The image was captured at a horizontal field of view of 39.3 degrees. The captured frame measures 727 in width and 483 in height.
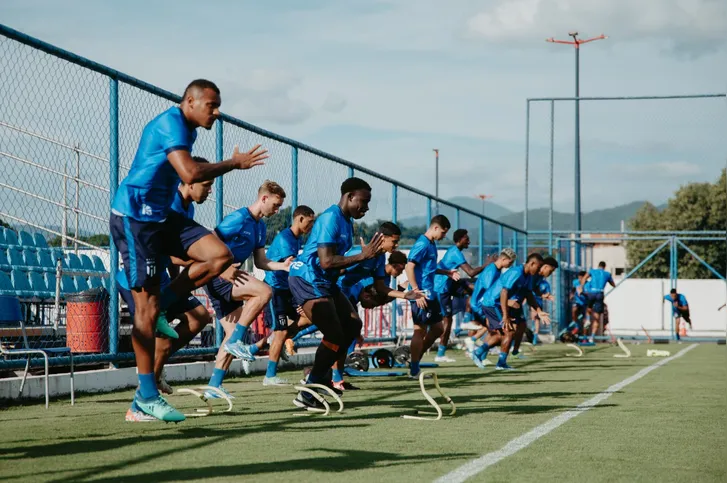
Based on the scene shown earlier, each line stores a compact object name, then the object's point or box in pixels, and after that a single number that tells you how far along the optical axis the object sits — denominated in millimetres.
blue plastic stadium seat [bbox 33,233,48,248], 9555
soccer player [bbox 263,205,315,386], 10867
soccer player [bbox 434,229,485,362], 16047
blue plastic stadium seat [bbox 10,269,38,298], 10023
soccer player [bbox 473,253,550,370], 14180
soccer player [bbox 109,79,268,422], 6410
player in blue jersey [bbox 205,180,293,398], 8492
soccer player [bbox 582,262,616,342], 25988
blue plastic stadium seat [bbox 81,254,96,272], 10289
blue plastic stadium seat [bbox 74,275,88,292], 10250
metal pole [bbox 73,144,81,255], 9070
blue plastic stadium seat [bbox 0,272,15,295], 10008
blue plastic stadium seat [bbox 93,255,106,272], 10180
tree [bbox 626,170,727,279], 61312
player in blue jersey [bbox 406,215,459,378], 12375
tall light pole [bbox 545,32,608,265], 31062
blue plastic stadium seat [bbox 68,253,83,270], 9969
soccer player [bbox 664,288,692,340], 28281
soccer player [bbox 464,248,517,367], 14648
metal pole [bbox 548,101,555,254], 29503
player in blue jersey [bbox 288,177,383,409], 7832
